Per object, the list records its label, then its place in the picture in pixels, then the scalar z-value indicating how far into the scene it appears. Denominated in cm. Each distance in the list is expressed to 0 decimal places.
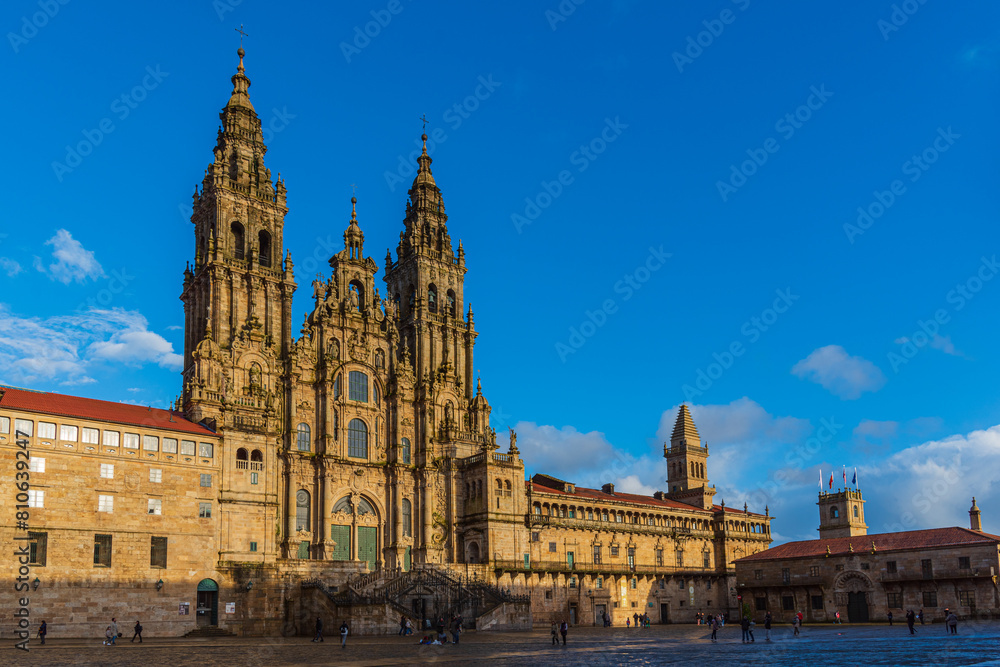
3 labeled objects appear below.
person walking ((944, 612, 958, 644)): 5100
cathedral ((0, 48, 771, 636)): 5559
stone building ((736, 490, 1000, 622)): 7425
